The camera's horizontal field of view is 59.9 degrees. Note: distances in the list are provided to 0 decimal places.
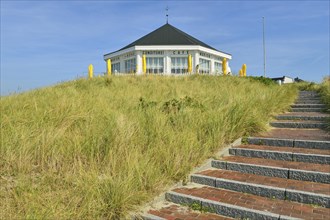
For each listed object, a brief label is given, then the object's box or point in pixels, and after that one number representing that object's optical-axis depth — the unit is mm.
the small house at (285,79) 33631
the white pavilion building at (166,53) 32219
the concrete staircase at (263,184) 3908
